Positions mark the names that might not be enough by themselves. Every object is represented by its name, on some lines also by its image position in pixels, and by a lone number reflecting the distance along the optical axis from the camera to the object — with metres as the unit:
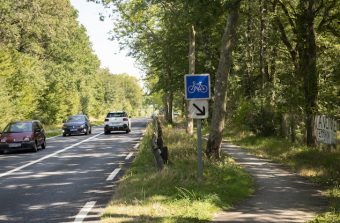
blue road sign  9.74
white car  34.38
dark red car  20.64
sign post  9.72
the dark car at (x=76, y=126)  33.84
